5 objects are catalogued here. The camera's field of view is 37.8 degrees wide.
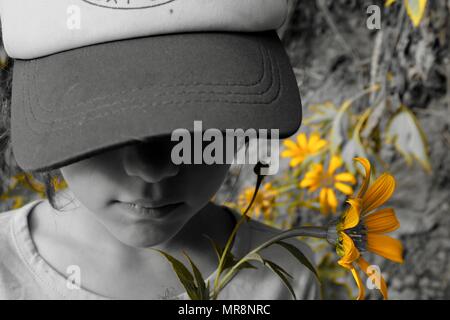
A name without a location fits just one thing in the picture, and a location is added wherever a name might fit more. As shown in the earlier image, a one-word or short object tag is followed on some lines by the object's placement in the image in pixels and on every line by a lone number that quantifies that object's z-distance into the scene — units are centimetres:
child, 63
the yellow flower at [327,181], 135
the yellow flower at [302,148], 145
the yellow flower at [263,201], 135
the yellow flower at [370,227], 63
